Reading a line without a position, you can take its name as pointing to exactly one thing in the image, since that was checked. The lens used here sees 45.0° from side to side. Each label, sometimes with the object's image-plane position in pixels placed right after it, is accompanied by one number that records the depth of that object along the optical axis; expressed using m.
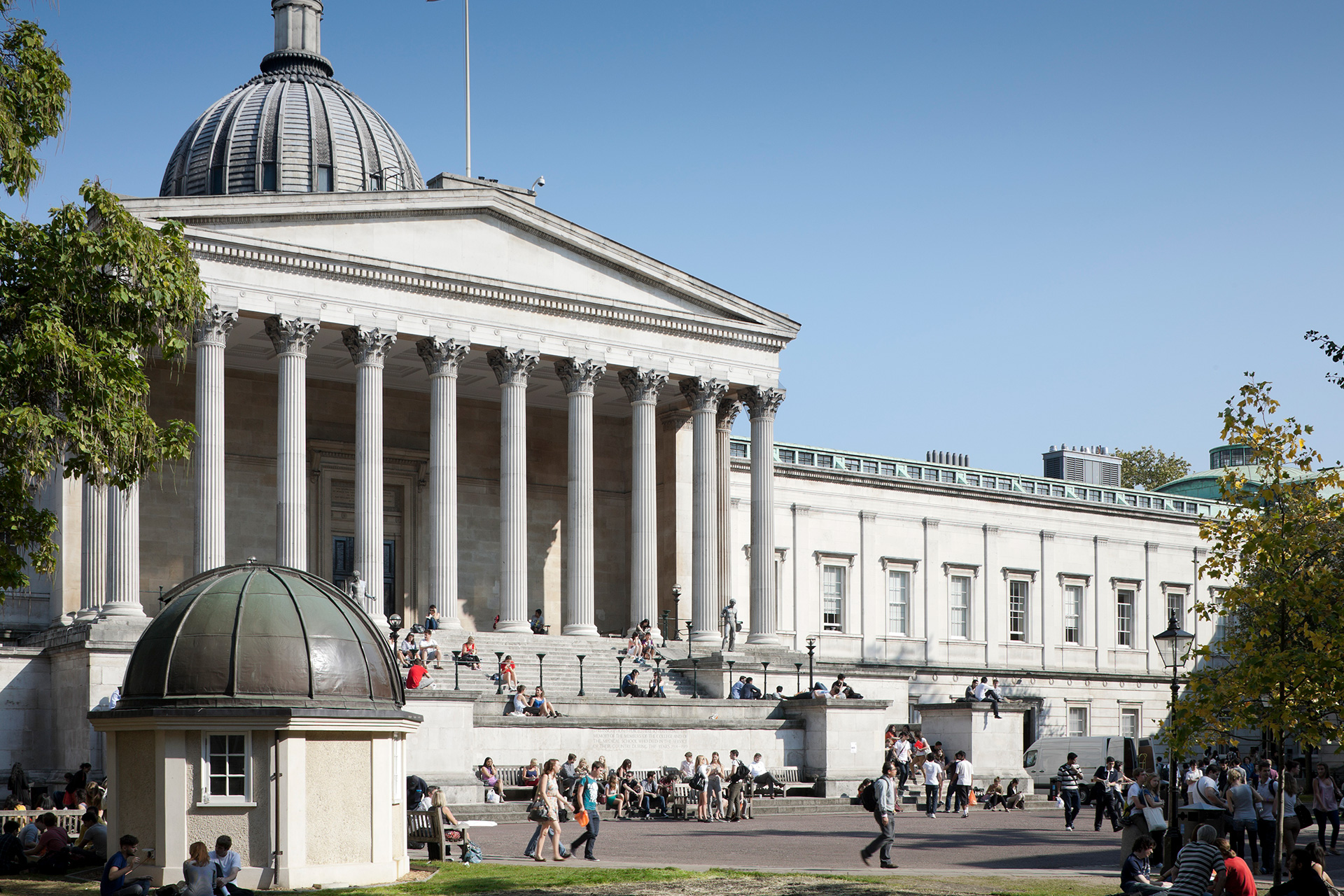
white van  47.00
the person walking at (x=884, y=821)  25.97
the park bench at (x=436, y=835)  25.88
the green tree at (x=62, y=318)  21.17
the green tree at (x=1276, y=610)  21.53
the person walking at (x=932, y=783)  39.00
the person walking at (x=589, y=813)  27.19
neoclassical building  44.69
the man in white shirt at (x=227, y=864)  20.17
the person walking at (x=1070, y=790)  36.19
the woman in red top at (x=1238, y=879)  18.36
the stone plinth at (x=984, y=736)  44.94
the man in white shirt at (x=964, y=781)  40.09
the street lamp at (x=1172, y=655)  23.81
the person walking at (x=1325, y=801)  31.31
